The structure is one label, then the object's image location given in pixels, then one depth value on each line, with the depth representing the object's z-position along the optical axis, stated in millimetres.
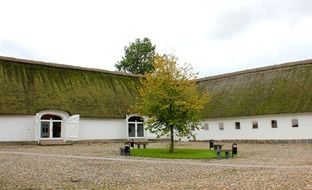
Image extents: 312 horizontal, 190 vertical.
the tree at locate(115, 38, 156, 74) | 46131
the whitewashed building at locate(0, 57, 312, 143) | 23882
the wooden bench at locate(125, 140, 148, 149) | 20427
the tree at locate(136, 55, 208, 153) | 17970
